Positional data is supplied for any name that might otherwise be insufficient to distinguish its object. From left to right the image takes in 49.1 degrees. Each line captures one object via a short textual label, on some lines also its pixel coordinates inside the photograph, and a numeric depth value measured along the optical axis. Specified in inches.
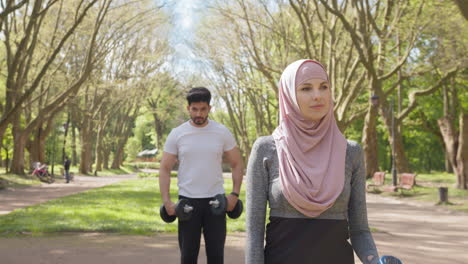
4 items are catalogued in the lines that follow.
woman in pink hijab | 86.4
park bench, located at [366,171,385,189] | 912.3
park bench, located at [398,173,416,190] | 813.2
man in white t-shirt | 169.3
